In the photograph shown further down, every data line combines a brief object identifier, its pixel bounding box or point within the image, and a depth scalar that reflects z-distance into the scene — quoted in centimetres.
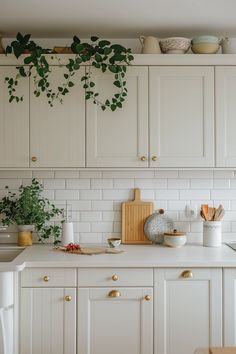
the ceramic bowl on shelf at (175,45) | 321
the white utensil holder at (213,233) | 329
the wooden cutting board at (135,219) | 351
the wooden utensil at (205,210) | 337
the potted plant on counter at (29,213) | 335
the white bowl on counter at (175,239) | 326
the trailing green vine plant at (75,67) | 311
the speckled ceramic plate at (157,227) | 345
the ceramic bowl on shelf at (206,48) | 322
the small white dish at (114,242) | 324
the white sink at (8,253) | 331
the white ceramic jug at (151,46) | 324
